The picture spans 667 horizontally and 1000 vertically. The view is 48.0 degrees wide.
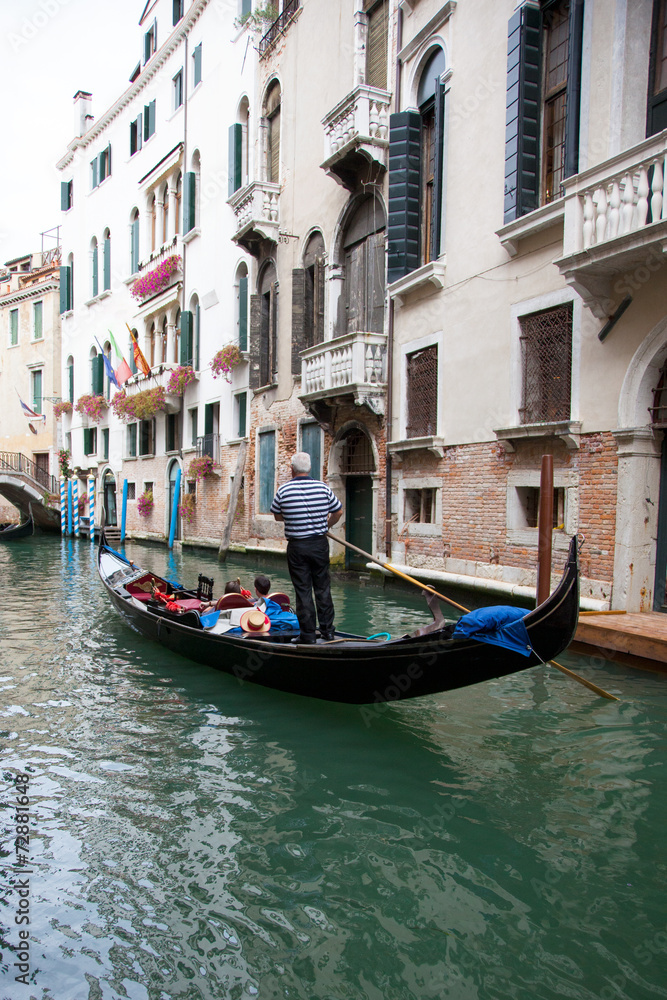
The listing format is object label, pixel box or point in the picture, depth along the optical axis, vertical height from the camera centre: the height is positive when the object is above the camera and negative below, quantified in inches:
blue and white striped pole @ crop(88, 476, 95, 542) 832.2 -18.4
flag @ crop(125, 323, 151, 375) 651.6 +109.7
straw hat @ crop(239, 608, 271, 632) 180.4 -32.7
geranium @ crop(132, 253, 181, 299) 660.7 +189.9
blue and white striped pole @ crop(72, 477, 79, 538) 804.6 -19.8
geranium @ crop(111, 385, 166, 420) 657.0 +74.5
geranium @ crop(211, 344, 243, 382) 528.7 +89.7
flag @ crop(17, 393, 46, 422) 897.2 +87.4
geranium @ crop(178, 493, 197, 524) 612.4 -17.7
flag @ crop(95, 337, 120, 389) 699.9 +107.1
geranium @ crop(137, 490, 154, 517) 708.7 -16.9
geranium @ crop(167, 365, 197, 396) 610.5 +87.9
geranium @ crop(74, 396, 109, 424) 808.9 +86.3
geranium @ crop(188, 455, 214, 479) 571.2 +14.4
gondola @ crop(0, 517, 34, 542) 737.0 -46.5
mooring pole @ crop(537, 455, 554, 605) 195.8 -10.8
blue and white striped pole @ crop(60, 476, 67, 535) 808.9 -27.6
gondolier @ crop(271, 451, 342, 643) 159.2 -9.5
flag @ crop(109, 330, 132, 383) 729.0 +115.9
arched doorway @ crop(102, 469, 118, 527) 809.5 -14.3
